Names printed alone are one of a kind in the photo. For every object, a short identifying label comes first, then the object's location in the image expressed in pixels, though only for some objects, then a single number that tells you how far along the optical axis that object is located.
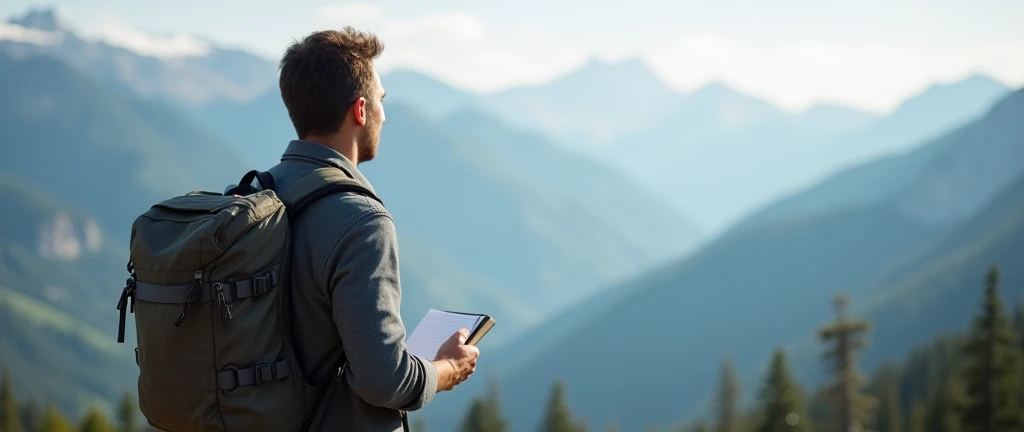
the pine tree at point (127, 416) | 58.09
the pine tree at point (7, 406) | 60.34
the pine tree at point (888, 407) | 62.34
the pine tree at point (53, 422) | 51.31
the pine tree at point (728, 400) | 63.72
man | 4.18
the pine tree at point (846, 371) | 26.95
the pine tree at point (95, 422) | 48.22
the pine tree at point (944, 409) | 52.69
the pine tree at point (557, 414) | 51.75
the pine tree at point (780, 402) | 38.69
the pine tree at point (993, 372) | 36.25
